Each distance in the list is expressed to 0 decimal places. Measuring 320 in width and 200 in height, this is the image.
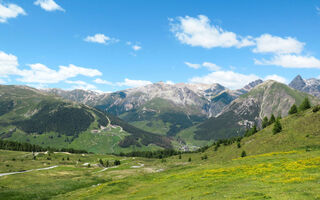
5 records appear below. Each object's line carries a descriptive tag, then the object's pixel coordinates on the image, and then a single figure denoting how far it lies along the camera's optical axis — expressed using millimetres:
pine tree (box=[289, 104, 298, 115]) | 126250
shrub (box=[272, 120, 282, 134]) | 98312
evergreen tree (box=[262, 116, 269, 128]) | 145175
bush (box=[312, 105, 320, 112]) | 96488
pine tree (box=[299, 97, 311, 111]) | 120756
